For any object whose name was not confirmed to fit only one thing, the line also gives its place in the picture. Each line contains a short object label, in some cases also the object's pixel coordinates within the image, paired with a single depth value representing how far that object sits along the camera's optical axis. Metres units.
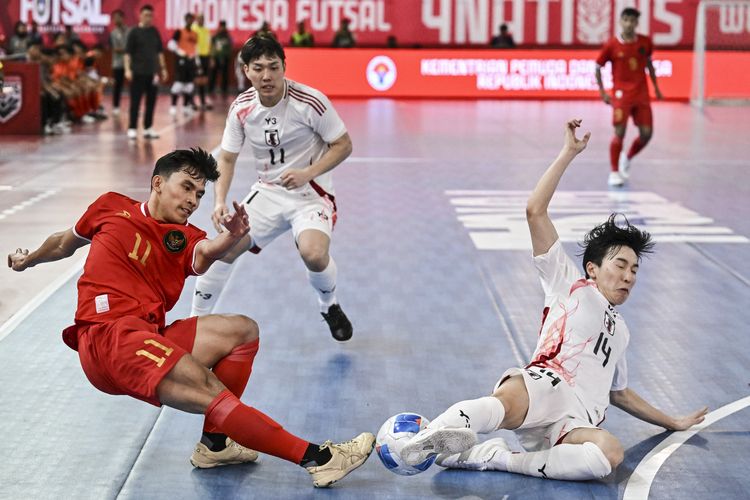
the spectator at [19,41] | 25.20
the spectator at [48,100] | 19.67
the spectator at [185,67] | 24.69
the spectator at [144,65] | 18.98
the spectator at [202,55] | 26.33
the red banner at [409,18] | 31.86
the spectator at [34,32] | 28.09
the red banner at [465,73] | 29.27
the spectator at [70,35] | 24.88
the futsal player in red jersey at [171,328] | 4.53
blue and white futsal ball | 4.68
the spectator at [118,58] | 23.67
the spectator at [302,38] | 29.89
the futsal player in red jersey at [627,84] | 13.93
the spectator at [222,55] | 30.17
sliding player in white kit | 4.77
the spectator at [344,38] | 29.98
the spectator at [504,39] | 30.41
